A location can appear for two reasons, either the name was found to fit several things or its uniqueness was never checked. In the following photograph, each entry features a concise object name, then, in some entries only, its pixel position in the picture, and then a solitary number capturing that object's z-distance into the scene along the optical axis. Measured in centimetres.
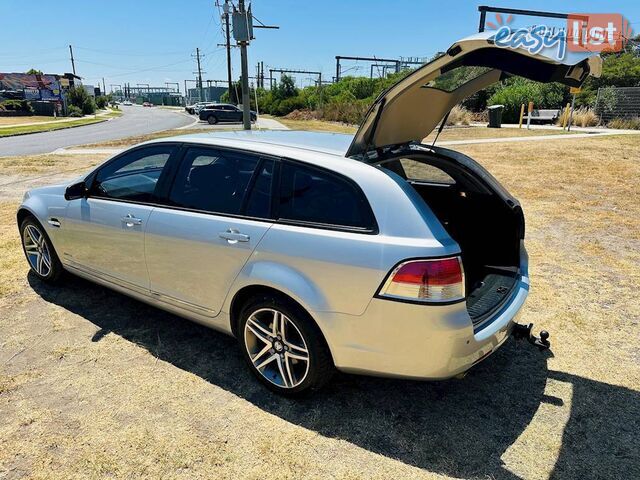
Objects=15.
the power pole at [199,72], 9172
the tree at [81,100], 6081
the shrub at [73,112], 5600
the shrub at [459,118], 2716
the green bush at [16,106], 5016
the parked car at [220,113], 3959
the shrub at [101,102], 8338
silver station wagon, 240
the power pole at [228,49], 4500
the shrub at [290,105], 5219
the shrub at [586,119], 2441
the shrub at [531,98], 2995
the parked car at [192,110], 5723
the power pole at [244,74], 1543
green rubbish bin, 2473
